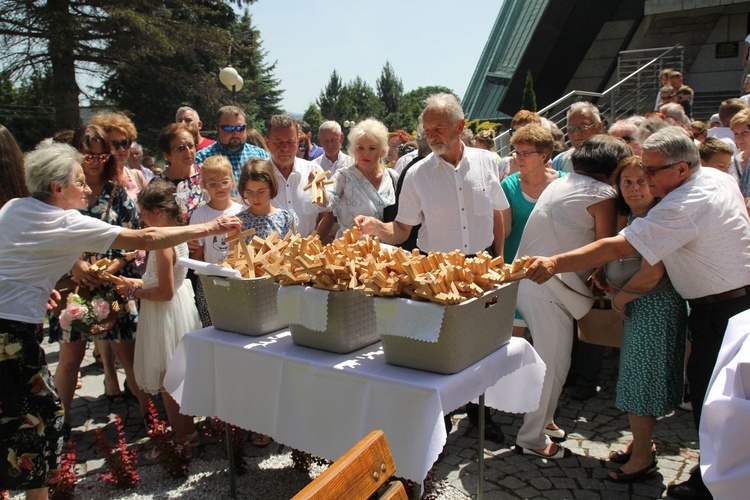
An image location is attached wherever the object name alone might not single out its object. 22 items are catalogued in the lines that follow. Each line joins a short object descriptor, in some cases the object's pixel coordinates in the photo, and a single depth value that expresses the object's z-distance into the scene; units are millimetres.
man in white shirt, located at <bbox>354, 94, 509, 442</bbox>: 3805
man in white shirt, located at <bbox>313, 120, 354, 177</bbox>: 6286
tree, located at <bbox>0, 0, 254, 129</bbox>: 19500
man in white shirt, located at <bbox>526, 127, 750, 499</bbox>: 2836
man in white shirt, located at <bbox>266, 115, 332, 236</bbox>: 4645
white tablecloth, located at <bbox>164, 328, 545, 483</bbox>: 2221
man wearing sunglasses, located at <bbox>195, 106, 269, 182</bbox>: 5176
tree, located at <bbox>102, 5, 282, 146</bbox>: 23453
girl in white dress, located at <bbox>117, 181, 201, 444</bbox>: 3744
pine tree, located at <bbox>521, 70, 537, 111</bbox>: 20969
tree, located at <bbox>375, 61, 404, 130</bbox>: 93812
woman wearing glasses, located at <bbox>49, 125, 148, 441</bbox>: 3949
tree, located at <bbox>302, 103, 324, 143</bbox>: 70625
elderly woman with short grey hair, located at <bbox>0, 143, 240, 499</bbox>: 2711
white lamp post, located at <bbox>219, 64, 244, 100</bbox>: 17859
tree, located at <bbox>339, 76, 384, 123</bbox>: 82188
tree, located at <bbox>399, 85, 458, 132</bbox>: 84500
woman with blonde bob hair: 4230
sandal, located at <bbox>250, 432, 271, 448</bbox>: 3900
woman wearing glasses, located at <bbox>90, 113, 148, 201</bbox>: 4527
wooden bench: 1163
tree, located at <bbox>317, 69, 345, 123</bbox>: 83125
